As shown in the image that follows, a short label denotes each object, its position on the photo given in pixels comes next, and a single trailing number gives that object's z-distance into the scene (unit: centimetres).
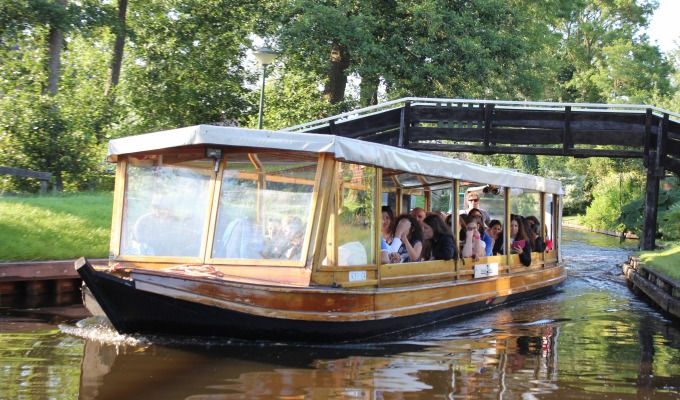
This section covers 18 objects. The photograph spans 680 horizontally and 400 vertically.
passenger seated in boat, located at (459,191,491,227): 1438
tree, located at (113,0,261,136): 2464
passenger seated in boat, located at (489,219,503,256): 1344
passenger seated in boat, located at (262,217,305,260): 858
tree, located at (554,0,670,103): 5259
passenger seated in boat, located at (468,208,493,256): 1263
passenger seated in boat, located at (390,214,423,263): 1051
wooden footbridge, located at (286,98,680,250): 1955
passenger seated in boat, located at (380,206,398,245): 1045
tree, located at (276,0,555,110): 2300
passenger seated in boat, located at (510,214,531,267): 1392
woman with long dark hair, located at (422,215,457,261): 1105
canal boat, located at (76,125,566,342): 805
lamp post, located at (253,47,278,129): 1672
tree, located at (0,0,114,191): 1866
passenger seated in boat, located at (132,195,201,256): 890
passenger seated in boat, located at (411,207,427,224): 1127
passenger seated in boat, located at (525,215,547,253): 1503
